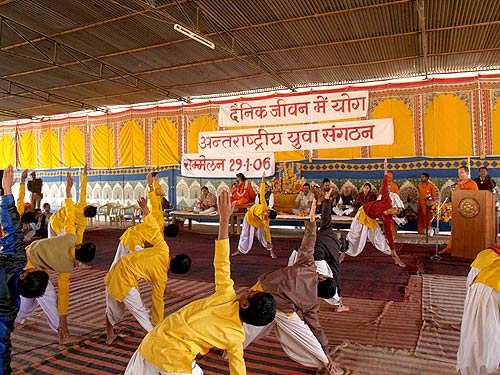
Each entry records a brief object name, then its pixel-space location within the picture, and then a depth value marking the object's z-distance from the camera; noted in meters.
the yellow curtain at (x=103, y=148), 12.63
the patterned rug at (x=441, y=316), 2.92
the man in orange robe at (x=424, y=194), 8.33
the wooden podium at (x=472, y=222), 5.76
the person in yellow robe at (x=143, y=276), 2.94
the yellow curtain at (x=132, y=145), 12.05
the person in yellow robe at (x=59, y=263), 3.08
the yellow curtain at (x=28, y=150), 14.20
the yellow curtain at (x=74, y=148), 13.14
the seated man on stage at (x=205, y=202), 9.75
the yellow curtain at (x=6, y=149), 14.52
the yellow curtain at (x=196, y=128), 11.00
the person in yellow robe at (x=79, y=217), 4.08
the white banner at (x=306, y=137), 6.66
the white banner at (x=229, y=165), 9.33
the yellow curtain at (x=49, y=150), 13.66
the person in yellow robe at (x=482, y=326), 2.17
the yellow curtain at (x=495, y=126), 8.20
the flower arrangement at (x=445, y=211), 6.09
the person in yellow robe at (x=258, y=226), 5.79
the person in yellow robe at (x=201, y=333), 1.85
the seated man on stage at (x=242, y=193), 8.89
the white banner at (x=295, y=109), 6.53
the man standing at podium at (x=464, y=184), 6.36
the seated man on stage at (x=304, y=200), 8.44
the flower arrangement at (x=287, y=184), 9.09
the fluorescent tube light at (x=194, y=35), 5.66
